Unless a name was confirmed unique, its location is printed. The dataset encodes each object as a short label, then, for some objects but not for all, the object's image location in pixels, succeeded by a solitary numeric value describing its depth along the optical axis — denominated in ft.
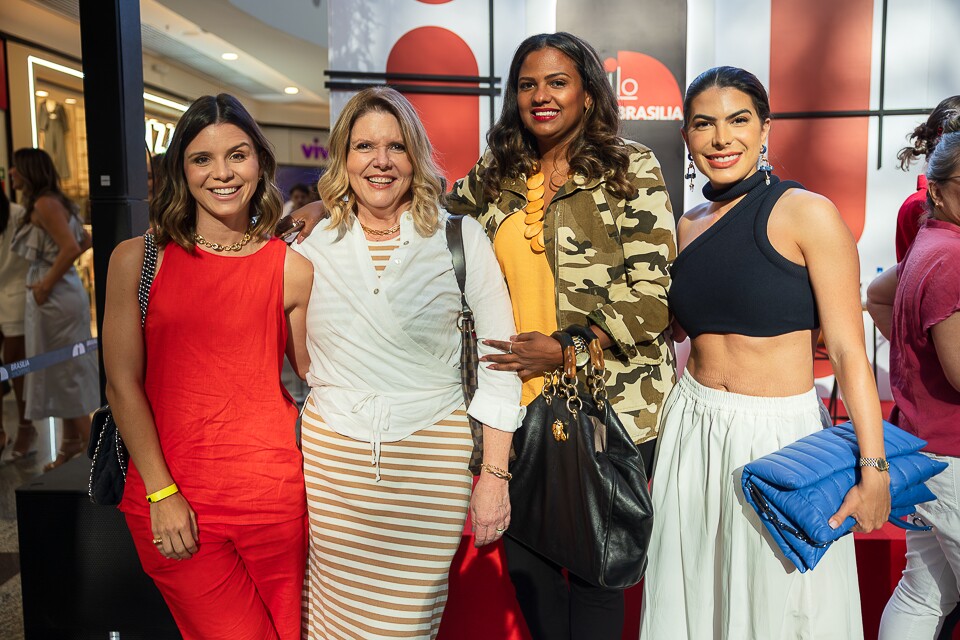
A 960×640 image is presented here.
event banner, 17.51
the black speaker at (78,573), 7.92
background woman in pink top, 6.22
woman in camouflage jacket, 6.09
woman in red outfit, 5.47
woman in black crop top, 5.42
